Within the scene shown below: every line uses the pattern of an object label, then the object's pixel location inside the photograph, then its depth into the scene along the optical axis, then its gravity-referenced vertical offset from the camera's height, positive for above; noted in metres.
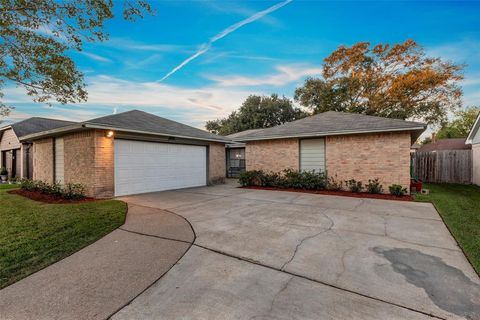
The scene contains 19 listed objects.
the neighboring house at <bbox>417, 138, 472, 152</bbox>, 19.22 +1.16
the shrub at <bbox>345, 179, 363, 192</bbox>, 9.14 -1.19
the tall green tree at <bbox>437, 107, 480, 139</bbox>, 30.47 +4.99
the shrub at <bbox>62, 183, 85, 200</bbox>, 7.72 -1.23
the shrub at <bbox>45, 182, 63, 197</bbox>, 8.17 -1.24
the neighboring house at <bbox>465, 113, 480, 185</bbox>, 11.27 +0.30
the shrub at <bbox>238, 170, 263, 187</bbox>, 11.66 -1.06
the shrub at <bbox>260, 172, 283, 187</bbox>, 11.05 -1.14
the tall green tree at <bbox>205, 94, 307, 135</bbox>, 29.30 +6.08
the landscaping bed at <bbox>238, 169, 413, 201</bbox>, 8.36 -1.25
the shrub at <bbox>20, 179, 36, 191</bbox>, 9.73 -1.21
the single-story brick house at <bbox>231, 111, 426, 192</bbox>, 8.58 +0.48
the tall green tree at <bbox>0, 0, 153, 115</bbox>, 5.00 +3.04
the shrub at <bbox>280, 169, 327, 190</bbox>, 9.77 -1.04
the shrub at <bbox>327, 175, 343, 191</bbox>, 9.69 -1.21
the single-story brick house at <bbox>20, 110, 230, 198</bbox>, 8.03 +0.14
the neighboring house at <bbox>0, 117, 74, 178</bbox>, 14.73 +0.92
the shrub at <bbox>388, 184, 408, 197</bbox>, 8.10 -1.25
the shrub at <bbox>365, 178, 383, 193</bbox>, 8.74 -1.21
